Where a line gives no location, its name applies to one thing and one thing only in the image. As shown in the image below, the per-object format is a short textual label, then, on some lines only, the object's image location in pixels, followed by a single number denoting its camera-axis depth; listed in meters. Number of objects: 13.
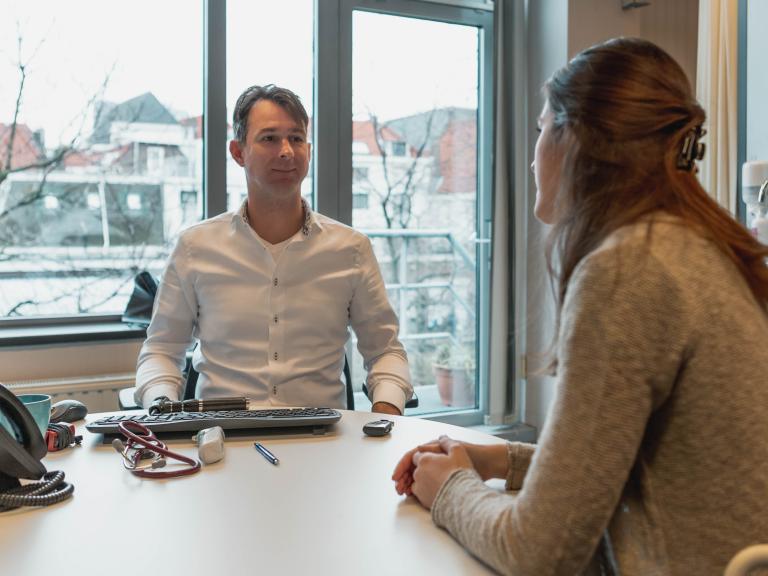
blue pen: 1.27
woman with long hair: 0.75
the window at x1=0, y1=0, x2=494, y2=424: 2.93
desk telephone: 1.08
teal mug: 1.28
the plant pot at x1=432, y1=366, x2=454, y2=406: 3.83
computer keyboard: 1.40
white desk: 0.89
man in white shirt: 2.09
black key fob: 1.42
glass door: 3.56
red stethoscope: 1.21
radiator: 2.71
